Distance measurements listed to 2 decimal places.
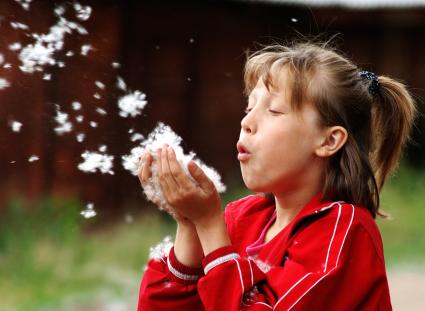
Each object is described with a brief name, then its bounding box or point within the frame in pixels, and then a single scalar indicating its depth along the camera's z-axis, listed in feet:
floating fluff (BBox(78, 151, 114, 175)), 20.01
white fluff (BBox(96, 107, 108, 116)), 38.65
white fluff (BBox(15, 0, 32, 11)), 34.93
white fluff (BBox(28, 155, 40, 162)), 37.60
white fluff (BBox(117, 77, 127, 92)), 40.60
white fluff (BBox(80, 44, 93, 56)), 36.55
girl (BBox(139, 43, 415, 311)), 13.53
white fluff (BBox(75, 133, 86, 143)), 38.63
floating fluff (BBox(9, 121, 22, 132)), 36.99
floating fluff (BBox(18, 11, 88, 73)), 28.17
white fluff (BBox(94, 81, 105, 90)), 37.67
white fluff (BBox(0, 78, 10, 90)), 35.89
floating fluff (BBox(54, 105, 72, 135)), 38.77
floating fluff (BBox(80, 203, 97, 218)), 38.42
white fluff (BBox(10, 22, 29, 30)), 33.30
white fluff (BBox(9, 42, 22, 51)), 32.45
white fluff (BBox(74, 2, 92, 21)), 36.62
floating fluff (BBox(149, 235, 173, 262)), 15.62
